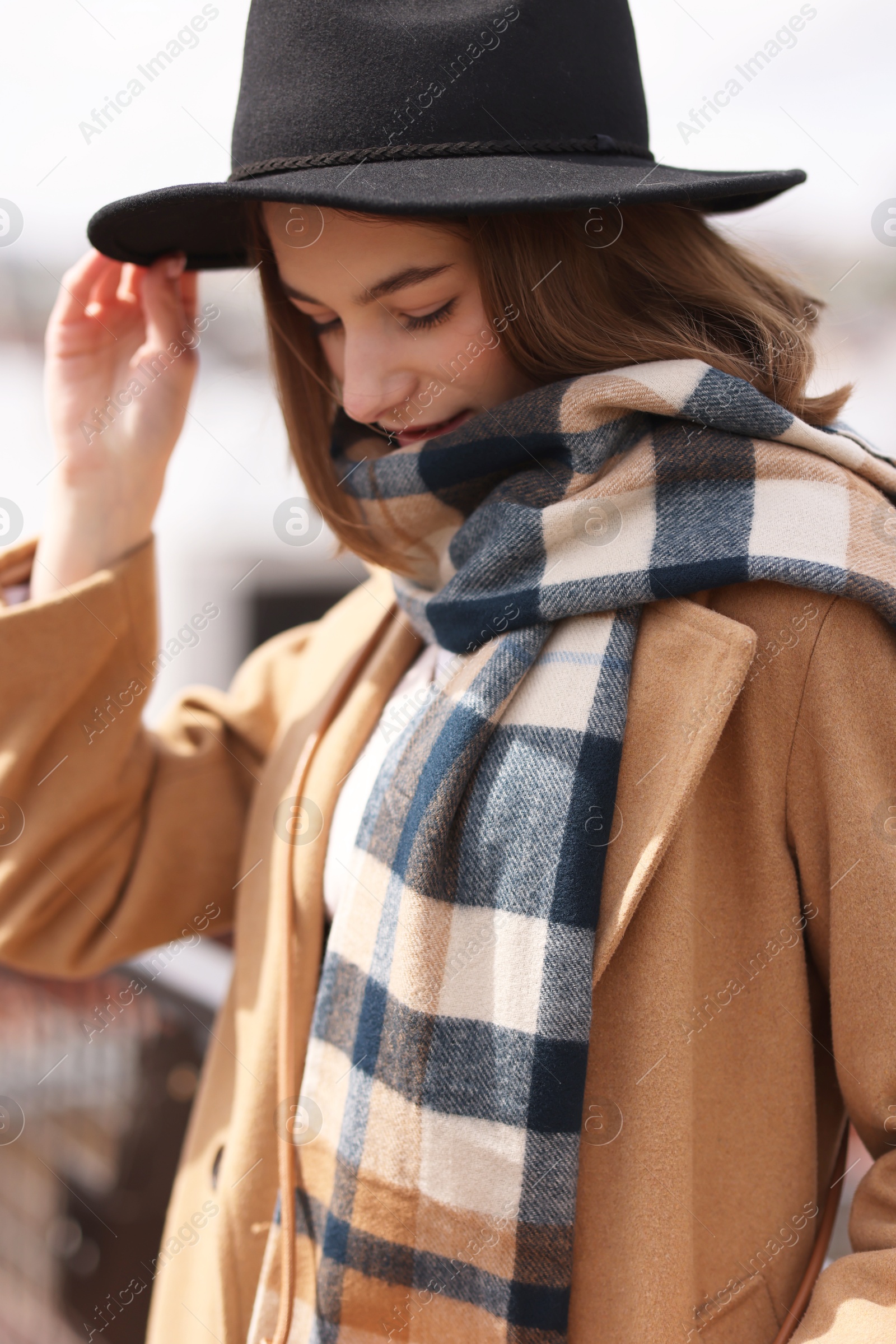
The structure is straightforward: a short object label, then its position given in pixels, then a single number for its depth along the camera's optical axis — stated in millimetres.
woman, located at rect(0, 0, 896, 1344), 1184
